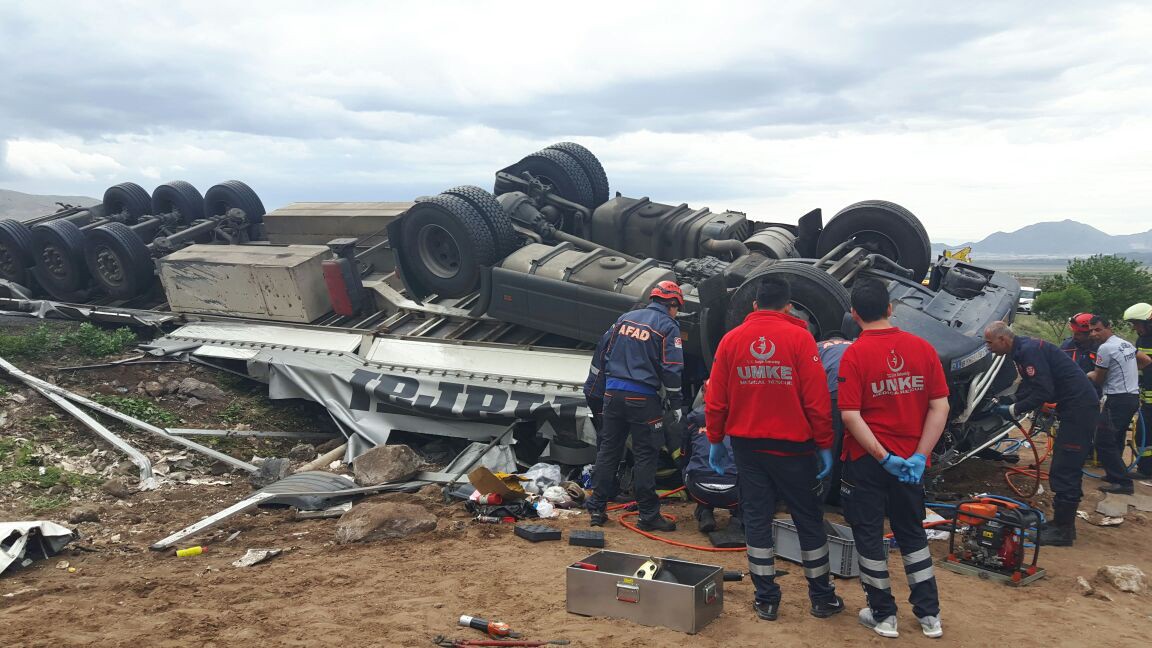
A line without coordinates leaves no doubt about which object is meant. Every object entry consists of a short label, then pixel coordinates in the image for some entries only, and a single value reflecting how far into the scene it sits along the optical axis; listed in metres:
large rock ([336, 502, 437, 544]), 4.88
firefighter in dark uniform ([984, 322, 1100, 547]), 4.97
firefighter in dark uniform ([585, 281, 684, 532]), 4.99
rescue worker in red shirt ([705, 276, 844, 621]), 3.50
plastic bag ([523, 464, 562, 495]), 5.82
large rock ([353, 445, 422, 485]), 6.02
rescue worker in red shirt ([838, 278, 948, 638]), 3.36
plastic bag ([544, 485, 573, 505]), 5.58
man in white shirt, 6.12
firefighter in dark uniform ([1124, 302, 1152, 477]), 6.53
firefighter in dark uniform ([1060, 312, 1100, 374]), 6.28
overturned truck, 5.70
